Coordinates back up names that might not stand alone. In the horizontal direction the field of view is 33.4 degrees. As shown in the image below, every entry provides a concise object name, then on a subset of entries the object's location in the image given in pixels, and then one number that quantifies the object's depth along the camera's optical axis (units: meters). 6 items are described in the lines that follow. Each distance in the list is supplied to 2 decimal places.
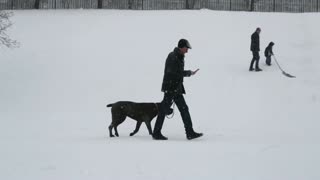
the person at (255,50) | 20.38
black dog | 10.71
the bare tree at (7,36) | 23.05
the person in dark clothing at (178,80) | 9.62
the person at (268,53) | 20.77
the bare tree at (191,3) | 40.69
